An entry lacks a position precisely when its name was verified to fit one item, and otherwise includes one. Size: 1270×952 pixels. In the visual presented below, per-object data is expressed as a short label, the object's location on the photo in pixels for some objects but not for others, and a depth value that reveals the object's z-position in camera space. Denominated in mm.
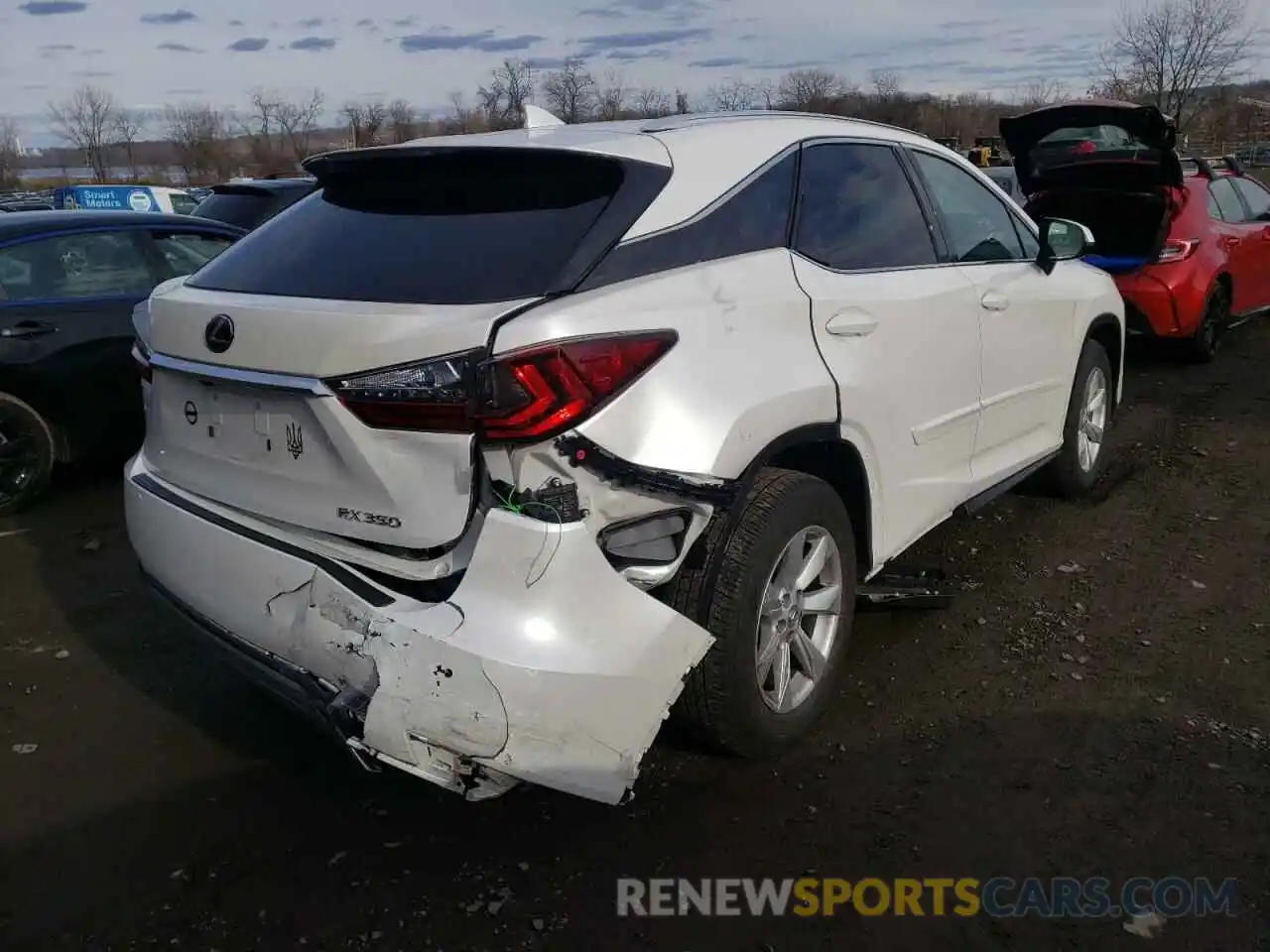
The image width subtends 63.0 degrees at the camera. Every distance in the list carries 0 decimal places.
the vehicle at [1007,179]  11239
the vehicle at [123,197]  33219
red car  7688
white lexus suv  2289
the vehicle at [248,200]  9312
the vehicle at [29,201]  25853
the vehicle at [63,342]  5379
